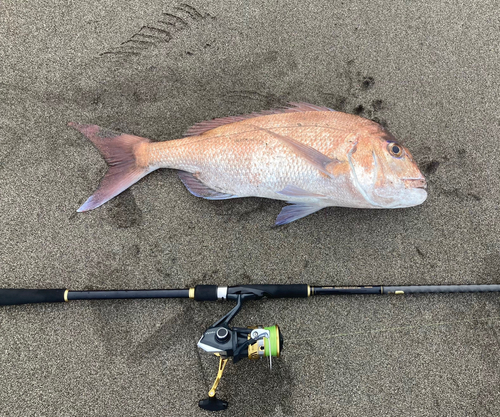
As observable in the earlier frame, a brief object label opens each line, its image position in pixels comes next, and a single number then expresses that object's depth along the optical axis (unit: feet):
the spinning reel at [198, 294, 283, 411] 1.81
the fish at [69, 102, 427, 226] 1.99
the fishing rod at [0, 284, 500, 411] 1.83
